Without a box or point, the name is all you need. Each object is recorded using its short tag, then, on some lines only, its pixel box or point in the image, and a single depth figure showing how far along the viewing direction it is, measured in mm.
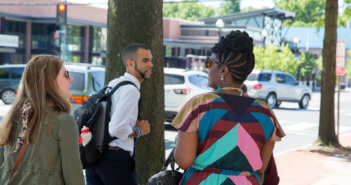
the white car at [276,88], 23031
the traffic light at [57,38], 22577
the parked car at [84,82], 12094
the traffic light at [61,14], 21994
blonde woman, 2582
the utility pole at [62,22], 22047
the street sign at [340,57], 12539
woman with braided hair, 2584
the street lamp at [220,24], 24477
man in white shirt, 3529
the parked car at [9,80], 21531
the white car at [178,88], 13789
